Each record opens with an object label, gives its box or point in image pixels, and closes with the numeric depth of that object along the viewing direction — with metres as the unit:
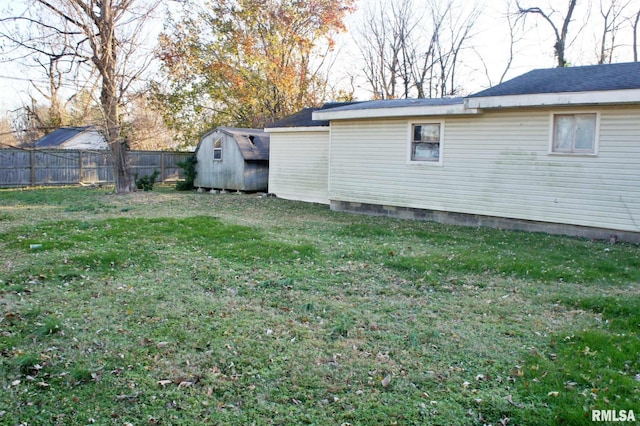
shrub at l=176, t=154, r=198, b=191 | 20.61
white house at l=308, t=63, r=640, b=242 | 9.29
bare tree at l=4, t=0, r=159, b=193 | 15.91
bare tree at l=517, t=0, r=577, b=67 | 24.35
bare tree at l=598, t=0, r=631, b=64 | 24.52
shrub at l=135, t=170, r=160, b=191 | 19.78
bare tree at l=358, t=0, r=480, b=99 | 30.59
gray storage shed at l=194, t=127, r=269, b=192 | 18.72
